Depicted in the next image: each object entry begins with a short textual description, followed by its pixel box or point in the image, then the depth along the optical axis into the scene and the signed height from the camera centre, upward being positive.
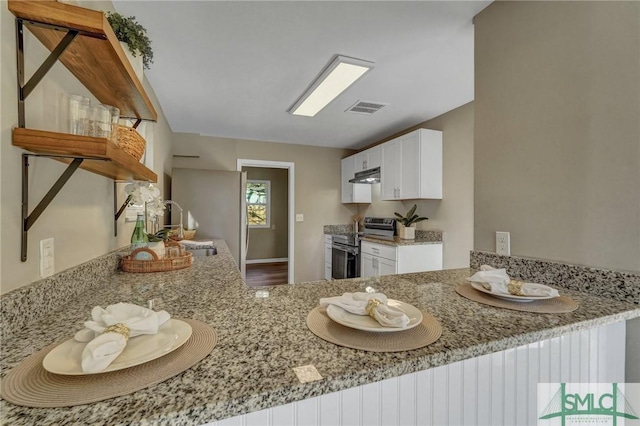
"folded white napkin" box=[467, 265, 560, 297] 0.94 -0.26
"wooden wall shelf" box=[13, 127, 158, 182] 0.72 +0.17
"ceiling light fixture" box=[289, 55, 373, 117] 1.94 +1.03
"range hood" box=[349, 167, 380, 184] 3.75 +0.49
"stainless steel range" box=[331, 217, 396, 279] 3.69 -0.50
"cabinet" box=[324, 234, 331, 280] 4.39 -0.75
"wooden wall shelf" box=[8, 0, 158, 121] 0.73 +0.50
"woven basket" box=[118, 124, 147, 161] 1.09 +0.28
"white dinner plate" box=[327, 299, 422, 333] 0.66 -0.29
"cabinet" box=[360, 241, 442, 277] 2.96 -0.52
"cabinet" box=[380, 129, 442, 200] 3.04 +0.52
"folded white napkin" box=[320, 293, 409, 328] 0.68 -0.27
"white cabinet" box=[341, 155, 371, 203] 4.36 +0.35
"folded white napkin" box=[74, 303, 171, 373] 0.48 -0.25
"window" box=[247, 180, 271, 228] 6.94 +0.18
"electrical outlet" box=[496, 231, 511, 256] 1.39 -0.16
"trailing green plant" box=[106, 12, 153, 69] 1.04 +0.70
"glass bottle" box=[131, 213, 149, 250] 1.50 -0.14
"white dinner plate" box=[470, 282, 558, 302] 0.91 -0.29
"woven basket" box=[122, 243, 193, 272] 1.41 -0.28
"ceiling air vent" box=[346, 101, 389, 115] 2.73 +1.07
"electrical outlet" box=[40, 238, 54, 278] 0.84 -0.15
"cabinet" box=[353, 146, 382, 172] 3.73 +0.74
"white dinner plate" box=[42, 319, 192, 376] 0.49 -0.28
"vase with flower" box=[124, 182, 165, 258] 1.39 +0.05
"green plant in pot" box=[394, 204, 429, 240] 3.37 -0.15
